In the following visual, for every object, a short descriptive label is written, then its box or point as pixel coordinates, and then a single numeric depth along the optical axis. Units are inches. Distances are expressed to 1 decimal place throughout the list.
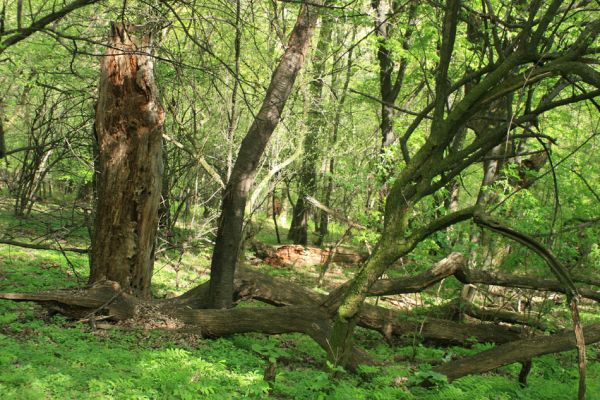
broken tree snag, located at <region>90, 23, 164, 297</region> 285.8
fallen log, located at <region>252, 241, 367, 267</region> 689.2
